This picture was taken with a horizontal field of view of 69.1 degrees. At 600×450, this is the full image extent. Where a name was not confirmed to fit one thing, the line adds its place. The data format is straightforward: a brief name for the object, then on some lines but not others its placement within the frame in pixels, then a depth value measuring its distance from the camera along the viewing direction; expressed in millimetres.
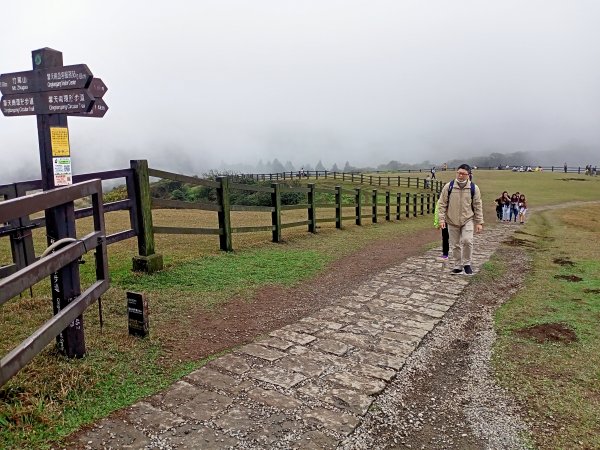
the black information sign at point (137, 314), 4008
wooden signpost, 3432
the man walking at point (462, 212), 7316
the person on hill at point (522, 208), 19600
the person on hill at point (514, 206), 19688
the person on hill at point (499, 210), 20547
